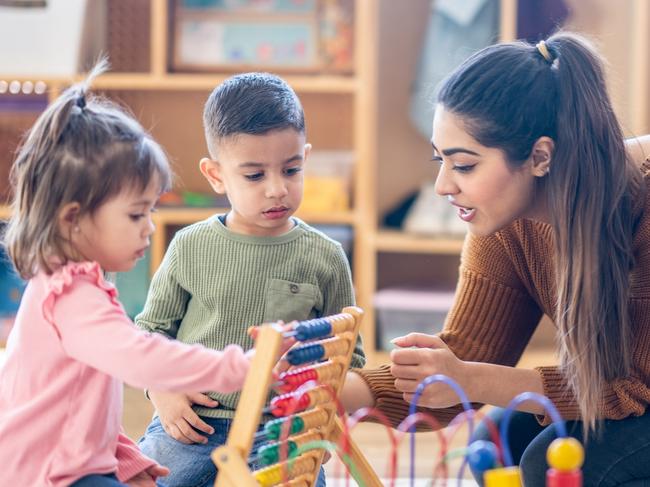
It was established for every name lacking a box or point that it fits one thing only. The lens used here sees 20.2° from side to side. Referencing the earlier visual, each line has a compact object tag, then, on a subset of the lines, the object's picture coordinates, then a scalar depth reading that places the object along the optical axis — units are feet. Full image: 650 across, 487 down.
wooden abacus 5.60
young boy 6.55
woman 6.48
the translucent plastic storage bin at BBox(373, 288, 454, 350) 10.44
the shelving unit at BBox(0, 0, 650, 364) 10.48
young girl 5.66
